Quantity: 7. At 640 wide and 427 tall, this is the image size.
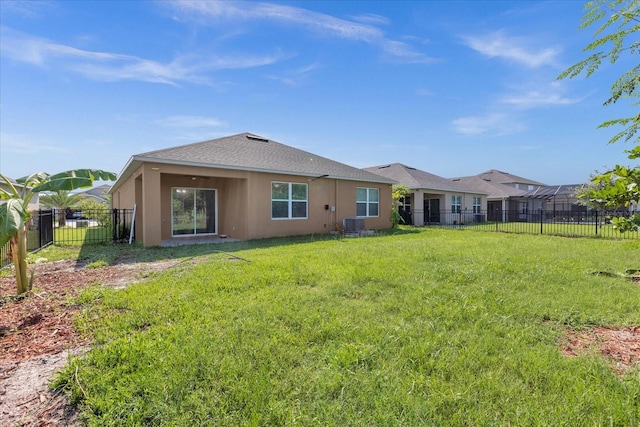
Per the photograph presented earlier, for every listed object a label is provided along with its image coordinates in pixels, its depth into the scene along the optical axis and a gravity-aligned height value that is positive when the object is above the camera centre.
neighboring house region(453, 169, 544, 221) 30.84 +1.51
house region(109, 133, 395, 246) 10.85 +0.73
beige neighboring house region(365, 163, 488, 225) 22.52 +0.66
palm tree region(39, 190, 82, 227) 23.70 +0.57
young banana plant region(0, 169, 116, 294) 4.03 +0.05
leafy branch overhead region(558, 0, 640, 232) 1.93 +0.99
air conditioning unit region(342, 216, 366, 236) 14.56 -0.94
